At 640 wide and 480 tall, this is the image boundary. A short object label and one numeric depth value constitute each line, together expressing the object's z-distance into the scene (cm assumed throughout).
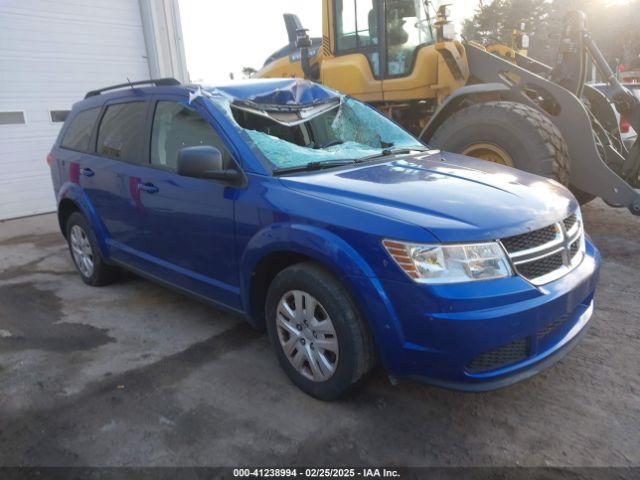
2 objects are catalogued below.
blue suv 232
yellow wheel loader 509
